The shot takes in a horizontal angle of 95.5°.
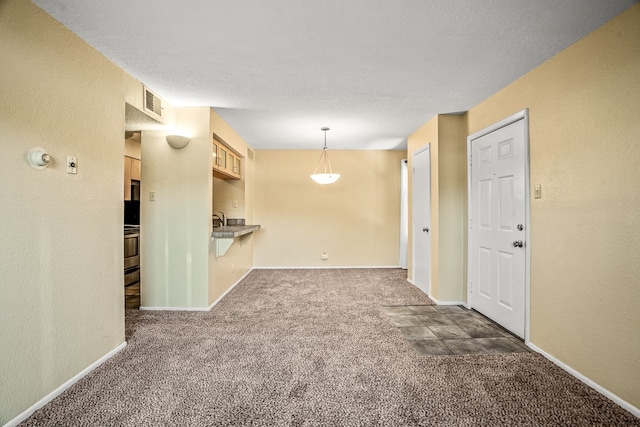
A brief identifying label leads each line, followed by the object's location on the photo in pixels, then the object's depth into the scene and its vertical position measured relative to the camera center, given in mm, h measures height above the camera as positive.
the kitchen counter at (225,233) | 3424 -211
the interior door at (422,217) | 3904 -21
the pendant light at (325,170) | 4453 +893
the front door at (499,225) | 2574 -90
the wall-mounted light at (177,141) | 3137 +809
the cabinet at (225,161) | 3705 +793
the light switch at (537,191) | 2350 +202
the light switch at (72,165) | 1890 +332
